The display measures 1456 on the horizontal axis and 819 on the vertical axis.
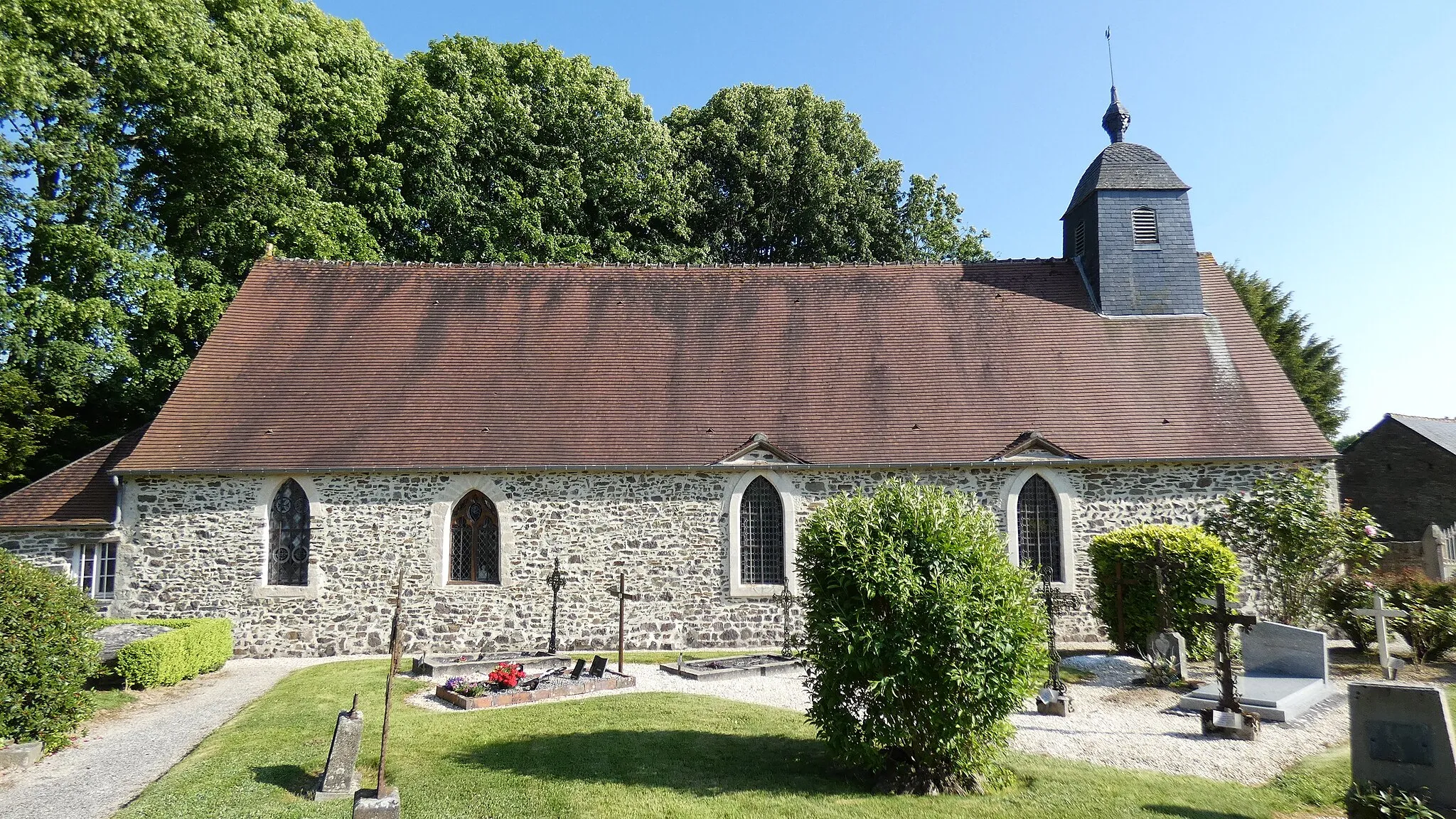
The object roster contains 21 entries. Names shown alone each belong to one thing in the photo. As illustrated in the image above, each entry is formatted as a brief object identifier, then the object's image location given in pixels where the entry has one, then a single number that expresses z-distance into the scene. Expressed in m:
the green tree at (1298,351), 29.84
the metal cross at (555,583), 14.18
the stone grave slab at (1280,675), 9.84
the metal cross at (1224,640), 9.23
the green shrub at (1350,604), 13.47
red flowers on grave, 11.17
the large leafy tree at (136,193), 18.44
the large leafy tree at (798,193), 29.53
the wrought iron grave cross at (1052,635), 10.51
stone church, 14.87
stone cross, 11.88
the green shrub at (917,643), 7.25
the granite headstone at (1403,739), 6.18
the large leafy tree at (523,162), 25.67
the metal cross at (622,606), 12.89
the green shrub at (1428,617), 12.77
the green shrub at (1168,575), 12.77
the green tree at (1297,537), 13.52
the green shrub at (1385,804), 6.09
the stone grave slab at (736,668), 12.62
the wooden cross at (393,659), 6.75
